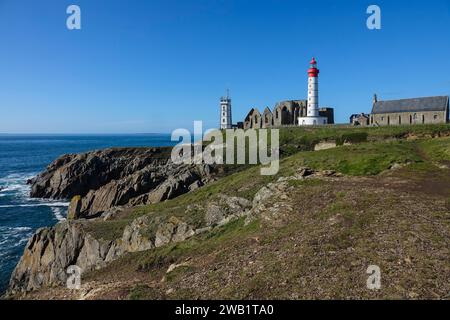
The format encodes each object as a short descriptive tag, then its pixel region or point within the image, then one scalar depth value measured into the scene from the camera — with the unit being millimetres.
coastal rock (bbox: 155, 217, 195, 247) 27625
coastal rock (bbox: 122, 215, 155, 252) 28328
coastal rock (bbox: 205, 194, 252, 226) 28484
